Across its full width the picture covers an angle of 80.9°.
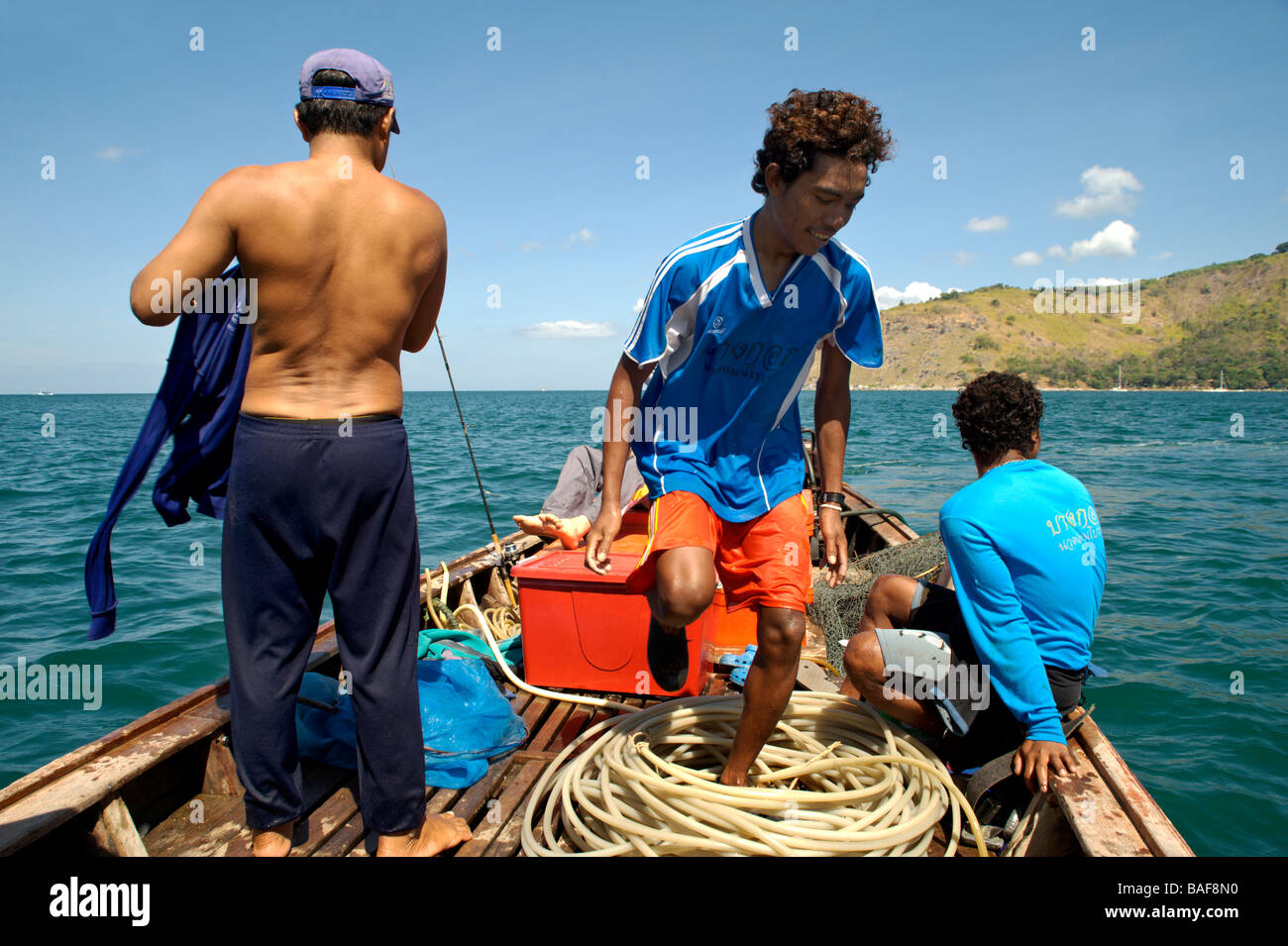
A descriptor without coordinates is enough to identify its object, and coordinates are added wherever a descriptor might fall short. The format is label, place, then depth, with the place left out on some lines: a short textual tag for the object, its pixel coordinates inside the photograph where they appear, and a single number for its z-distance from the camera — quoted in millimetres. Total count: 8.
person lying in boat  5781
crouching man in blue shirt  2631
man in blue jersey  2508
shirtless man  1991
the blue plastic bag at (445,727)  2969
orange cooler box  3637
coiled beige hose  2266
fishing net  5191
